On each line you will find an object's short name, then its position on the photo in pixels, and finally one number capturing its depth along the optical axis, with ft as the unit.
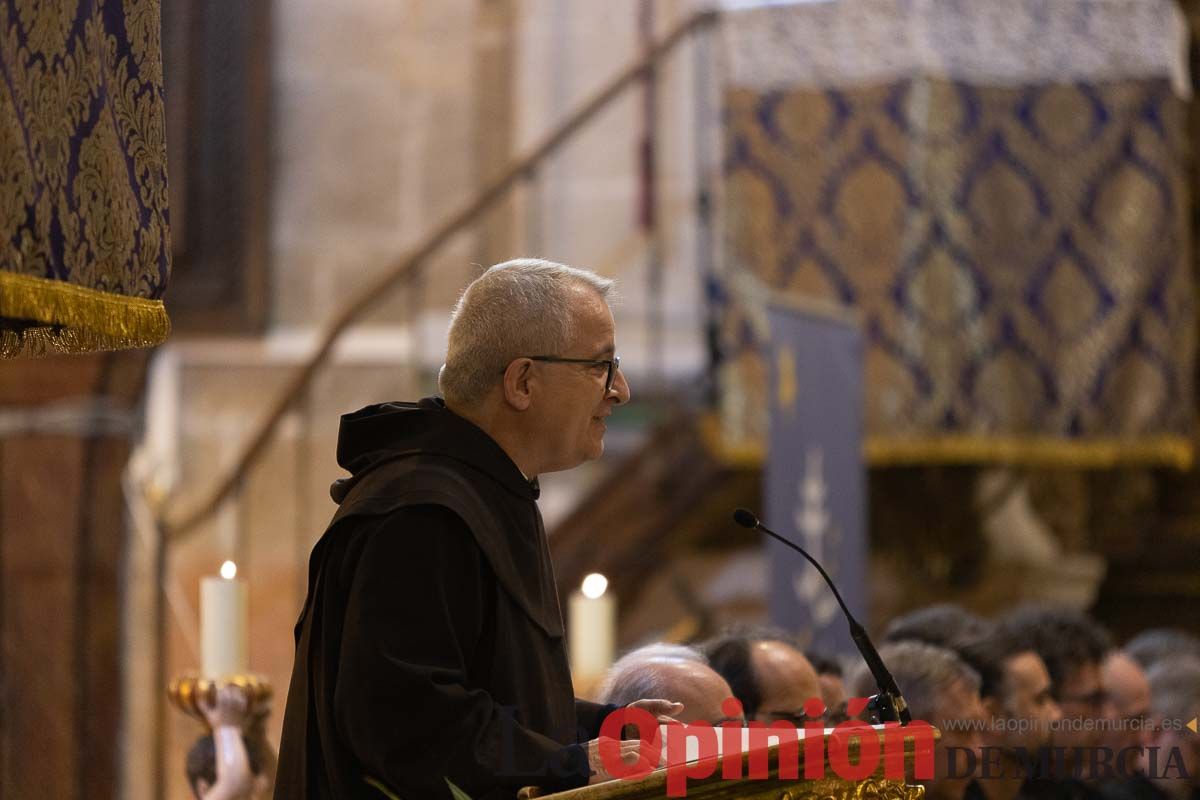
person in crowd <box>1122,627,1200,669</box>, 31.65
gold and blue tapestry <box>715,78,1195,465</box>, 46.93
